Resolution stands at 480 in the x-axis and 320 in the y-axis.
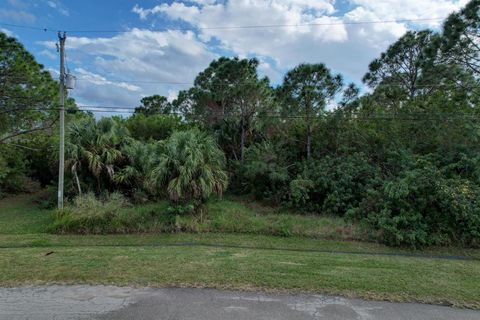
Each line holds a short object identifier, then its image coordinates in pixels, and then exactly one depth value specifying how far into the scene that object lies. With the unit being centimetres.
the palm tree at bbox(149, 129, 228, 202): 950
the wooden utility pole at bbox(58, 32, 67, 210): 1009
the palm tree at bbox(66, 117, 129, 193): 1209
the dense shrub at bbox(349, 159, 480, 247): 776
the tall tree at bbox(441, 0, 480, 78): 941
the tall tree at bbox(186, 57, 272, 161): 1320
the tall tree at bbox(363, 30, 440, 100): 1708
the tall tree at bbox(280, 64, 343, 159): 1239
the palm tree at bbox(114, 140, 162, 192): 1230
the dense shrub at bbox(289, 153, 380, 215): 1068
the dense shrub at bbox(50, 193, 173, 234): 884
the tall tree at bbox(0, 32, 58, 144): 1205
